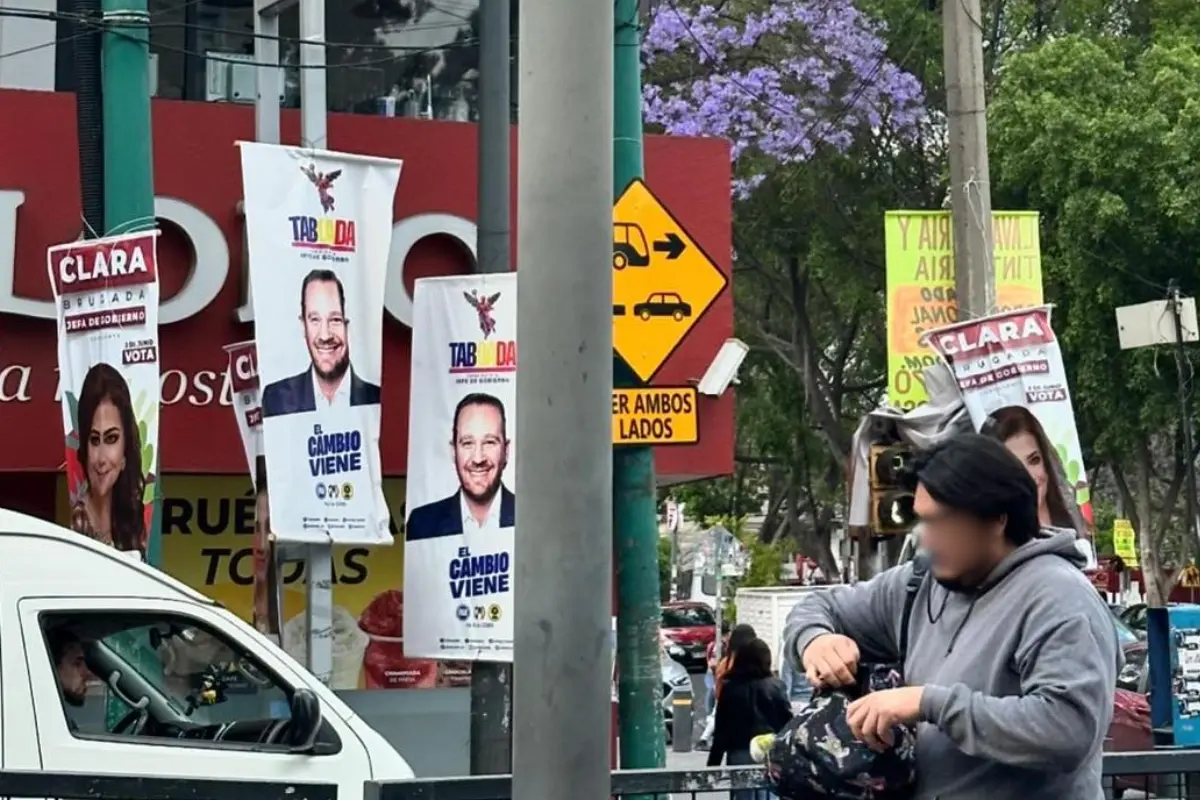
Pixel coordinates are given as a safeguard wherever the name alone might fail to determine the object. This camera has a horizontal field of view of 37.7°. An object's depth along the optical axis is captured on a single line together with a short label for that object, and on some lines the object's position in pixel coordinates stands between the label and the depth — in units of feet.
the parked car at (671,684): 78.28
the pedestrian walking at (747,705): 40.32
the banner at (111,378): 30.04
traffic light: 38.63
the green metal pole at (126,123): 30.78
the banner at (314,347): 32.09
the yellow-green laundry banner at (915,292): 44.62
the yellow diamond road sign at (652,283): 29.81
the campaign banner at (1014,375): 39.70
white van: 21.34
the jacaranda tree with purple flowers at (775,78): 74.79
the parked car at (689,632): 110.80
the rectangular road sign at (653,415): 29.99
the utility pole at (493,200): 32.94
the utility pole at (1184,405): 64.95
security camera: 39.50
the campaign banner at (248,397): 35.63
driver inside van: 21.76
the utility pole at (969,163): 42.83
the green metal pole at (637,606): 29.94
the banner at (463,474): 33.37
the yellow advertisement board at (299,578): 41.16
